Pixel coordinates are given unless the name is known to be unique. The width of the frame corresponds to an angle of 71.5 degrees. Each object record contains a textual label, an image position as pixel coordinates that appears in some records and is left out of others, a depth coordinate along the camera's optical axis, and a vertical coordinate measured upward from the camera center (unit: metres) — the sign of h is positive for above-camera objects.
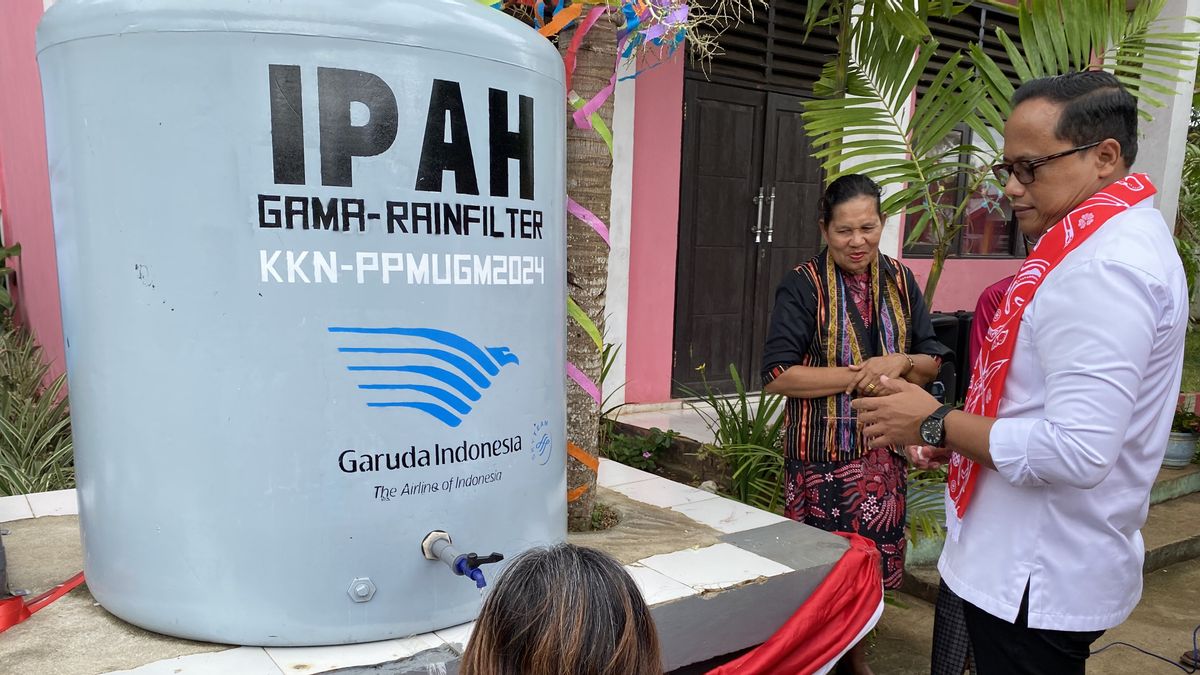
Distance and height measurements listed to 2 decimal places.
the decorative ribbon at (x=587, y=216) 2.65 +0.01
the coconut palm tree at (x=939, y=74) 3.68 +0.70
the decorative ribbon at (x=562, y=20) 2.25 +0.53
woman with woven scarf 2.61 -0.42
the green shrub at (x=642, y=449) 4.95 -1.36
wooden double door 6.06 +0.01
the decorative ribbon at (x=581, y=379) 2.78 -0.53
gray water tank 1.54 -0.15
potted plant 5.98 -1.55
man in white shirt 1.46 -0.32
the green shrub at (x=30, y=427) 3.80 -1.06
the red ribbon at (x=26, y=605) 1.77 -0.87
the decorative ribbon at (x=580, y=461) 2.75 -0.80
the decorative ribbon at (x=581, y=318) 2.71 -0.32
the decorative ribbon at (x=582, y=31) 2.44 +0.55
